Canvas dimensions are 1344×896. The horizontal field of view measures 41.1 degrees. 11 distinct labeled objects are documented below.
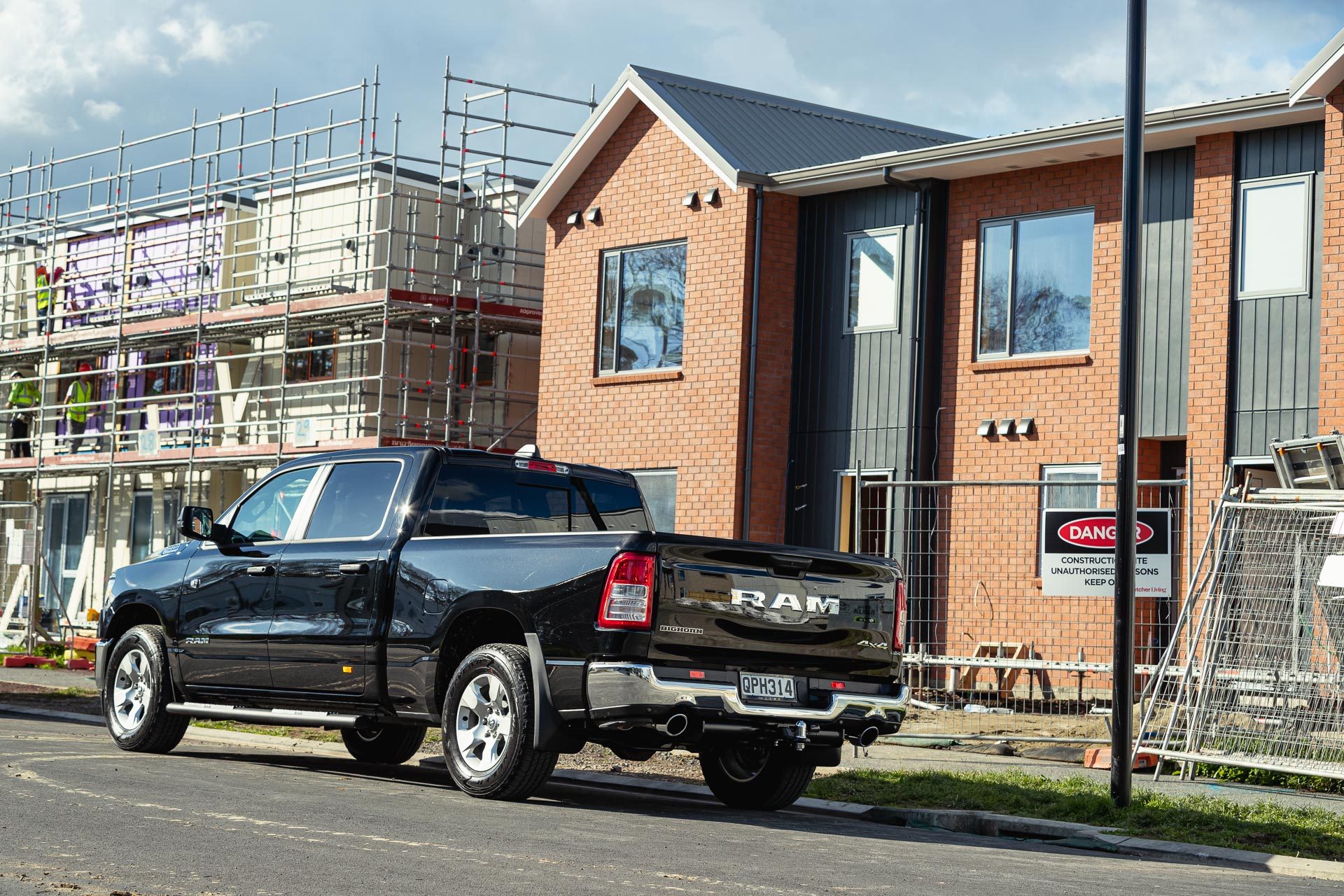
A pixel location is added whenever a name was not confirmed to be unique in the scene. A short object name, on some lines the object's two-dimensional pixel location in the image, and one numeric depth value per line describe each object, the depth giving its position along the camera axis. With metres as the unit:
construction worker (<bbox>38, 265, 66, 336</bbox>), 34.50
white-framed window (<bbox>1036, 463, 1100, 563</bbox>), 18.91
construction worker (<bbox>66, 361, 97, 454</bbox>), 33.81
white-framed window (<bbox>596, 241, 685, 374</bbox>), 22.77
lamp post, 10.60
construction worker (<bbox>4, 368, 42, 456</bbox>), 35.19
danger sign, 14.01
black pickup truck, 9.32
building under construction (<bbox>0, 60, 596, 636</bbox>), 27.28
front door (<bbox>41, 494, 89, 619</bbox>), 33.91
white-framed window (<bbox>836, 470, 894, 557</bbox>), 20.58
